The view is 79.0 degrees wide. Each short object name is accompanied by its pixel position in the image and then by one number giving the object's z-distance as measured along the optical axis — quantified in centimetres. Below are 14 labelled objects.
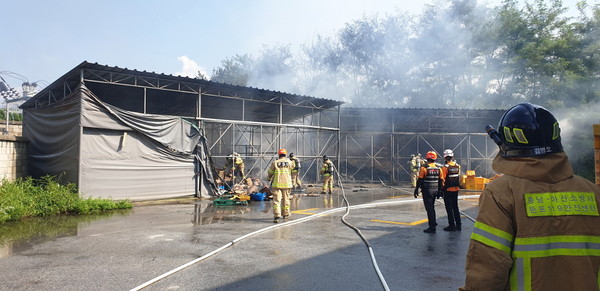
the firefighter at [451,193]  795
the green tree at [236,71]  4759
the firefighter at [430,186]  782
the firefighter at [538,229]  163
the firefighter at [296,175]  1607
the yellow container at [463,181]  1889
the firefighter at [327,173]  1638
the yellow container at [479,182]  1842
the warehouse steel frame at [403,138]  2314
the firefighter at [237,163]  1680
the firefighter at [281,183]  895
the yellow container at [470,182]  1870
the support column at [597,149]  399
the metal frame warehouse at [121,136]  1164
